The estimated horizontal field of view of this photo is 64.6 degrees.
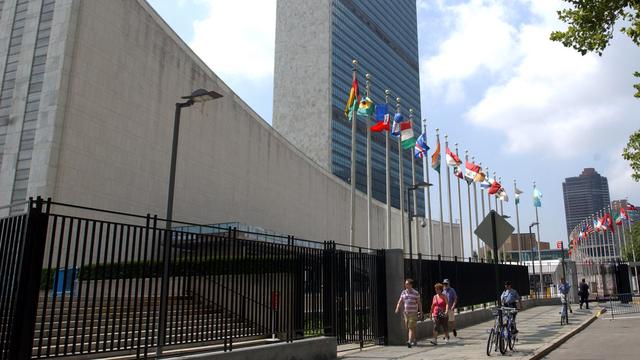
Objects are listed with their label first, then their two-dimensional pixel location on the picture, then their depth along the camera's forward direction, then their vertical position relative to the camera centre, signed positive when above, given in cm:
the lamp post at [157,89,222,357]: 805 -17
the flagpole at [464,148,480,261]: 4535 +584
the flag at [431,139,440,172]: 3444 +848
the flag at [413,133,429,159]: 3114 +839
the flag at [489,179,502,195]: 3909 +751
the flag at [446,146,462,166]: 3491 +863
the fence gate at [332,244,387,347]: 1312 -31
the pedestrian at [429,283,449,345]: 1432 -68
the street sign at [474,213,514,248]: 1212 +134
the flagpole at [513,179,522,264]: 5007 +856
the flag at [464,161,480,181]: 3566 +807
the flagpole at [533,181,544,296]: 4646 +599
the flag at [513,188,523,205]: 4981 +917
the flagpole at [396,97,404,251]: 3086 +657
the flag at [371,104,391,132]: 2672 +878
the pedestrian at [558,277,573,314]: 1952 -6
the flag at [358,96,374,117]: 2617 +903
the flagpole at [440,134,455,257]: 4134 +831
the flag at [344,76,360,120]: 2589 +944
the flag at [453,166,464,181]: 3831 +859
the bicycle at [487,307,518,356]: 1141 -101
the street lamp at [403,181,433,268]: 2473 +500
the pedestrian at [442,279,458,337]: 1534 -31
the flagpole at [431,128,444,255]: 3616 +816
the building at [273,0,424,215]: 9525 +4418
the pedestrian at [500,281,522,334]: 1497 -31
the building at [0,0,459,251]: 2753 +1027
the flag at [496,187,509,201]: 4434 +792
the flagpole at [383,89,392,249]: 3212 +504
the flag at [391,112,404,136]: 2881 +899
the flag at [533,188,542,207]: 5100 +885
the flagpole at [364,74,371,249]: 2894 +653
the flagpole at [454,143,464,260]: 4551 +717
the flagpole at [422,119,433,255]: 3278 +746
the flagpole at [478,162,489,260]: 4767 +853
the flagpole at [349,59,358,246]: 2597 +571
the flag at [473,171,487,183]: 3639 +770
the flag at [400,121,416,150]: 2842 +843
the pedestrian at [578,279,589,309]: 2794 -21
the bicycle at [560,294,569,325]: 1912 -94
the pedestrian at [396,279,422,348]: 1338 -56
